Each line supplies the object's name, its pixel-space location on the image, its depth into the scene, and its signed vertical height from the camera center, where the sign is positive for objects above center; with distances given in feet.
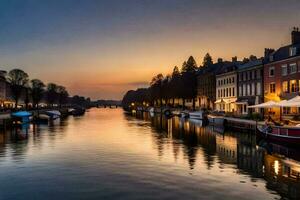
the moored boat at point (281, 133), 123.83 -10.46
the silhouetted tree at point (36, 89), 519.60 +21.93
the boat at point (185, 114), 339.28 -9.29
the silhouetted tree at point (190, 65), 476.54 +49.50
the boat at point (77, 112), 572.34 -11.60
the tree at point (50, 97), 652.68 +13.17
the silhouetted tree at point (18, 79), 440.29 +31.07
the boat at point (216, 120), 229.86 -10.56
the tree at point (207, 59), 520.51 +62.37
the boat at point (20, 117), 271.69 -9.14
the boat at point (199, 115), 281.23 -8.73
